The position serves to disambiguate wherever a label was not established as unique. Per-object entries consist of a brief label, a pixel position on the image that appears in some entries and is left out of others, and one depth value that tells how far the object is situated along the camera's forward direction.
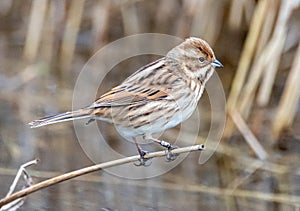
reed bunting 7.27
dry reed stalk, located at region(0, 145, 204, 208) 6.39
